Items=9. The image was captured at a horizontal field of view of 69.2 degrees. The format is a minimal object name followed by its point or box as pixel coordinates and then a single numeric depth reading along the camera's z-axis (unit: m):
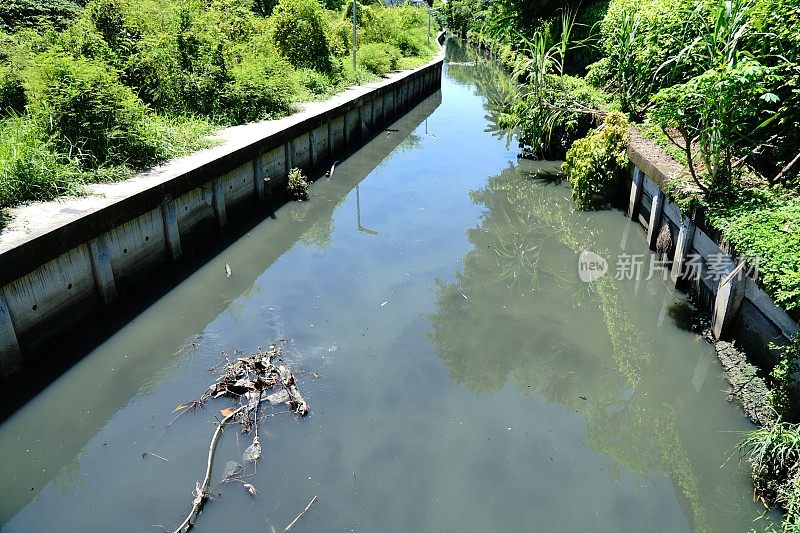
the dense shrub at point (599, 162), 10.43
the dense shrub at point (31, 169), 6.75
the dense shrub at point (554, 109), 12.37
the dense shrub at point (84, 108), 7.73
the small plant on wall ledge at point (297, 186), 11.52
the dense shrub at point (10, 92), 9.23
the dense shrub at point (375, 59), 20.98
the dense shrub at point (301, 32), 16.64
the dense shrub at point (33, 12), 13.34
